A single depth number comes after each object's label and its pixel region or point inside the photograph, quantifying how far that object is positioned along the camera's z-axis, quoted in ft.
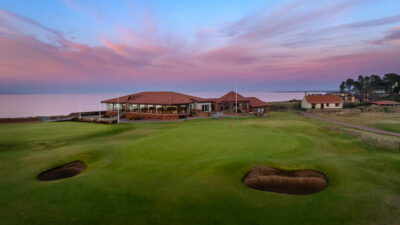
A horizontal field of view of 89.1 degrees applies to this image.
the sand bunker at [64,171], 47.29
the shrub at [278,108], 253.44
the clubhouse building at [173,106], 162.46
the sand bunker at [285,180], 38.34
